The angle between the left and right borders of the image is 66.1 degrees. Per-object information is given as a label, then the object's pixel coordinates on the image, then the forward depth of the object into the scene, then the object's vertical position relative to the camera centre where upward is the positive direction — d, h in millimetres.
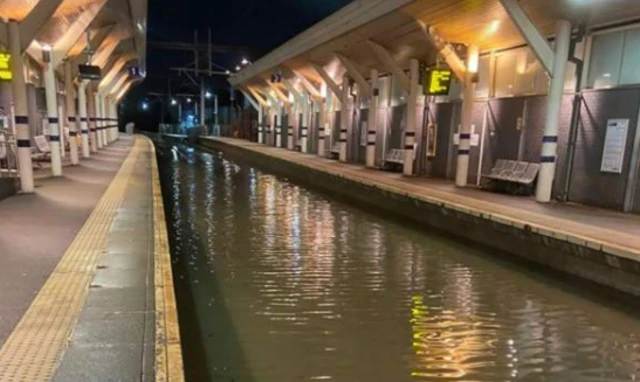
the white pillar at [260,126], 31188 -314
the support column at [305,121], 22075 +84
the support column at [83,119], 13520 -136
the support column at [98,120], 19483 -218
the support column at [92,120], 17808 -208
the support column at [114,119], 30139 -264
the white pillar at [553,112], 7762 +327
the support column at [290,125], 24297 -163
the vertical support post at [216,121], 40250 -145
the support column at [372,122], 14794 +107
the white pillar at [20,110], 7309 +16
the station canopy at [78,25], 7387 +1995
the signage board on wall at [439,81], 10930 +1053
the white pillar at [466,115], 10312 +298
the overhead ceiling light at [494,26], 8945 +1929
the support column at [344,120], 16891 +152
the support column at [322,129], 19547 -238
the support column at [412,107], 12525 +505
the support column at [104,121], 22141 -302
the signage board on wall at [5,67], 7531 +669
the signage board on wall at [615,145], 7500 -158
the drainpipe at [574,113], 8266 +344
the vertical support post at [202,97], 38656 +1708
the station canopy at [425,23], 7777 +2050
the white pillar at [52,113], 9812 -1
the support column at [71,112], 12391 +39
